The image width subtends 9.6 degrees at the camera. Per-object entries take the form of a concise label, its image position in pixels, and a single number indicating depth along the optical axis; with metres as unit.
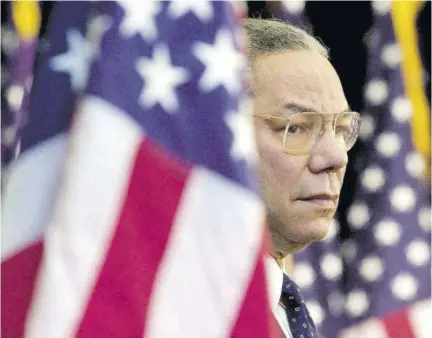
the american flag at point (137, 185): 2.28
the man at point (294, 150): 2.56
